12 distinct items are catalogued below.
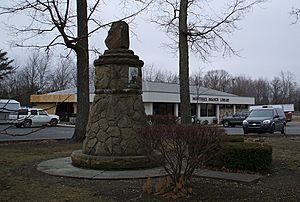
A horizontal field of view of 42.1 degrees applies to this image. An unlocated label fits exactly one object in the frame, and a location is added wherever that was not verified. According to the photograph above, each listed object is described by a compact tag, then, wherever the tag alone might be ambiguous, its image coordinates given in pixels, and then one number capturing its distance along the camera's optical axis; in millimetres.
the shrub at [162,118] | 13244
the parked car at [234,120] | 45106
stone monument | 9859
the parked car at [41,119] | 39025
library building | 44250
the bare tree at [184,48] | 18578
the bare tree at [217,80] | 99819
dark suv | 25594
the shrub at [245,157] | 9789
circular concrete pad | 8758
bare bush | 6582
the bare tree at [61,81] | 71612
